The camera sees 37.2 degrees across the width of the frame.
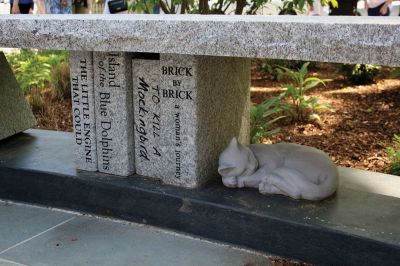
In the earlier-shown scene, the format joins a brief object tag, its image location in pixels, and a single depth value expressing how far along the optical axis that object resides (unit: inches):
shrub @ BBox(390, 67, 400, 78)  237.9
